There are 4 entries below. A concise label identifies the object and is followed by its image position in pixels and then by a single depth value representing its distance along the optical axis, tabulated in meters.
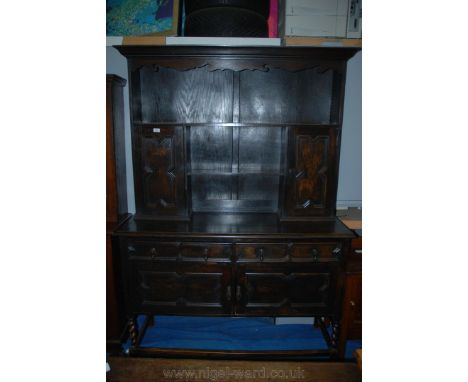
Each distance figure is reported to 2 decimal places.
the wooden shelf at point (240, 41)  2.12
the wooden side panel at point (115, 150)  1.94
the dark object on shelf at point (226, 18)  1.91
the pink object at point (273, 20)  2.22
